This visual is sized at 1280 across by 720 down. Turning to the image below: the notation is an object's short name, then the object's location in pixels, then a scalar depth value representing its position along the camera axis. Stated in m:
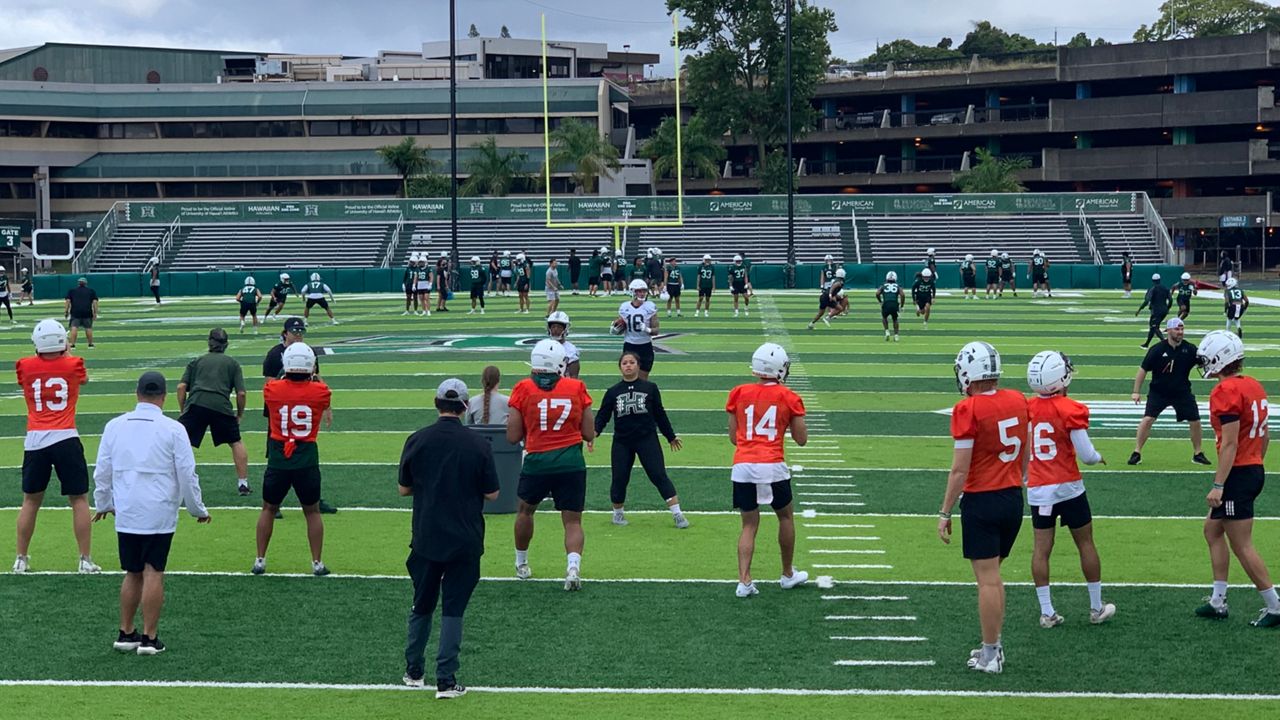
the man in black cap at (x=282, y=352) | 13.87
